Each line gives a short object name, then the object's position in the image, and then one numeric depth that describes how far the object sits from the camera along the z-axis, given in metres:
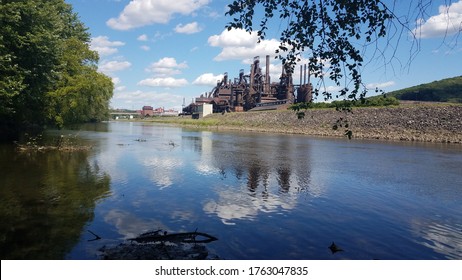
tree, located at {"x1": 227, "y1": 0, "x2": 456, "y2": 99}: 6.13
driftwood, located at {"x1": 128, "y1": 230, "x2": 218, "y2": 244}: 8.81
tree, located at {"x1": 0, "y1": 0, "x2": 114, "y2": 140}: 23.22
